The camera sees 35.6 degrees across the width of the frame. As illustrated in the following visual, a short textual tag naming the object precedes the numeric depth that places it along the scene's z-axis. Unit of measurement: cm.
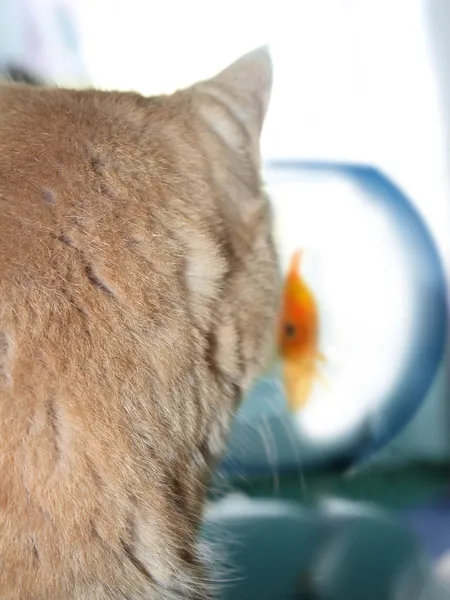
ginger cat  38
